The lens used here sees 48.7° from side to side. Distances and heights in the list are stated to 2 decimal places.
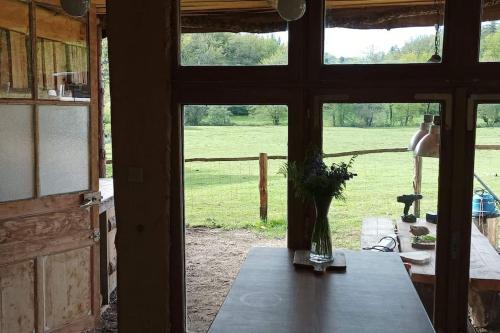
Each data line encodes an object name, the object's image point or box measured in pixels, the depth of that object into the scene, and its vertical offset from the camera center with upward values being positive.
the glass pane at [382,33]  2.99 +0.56
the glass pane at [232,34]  3.12 +0.57
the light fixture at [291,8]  2.35 +0.54
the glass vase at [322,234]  2.69 -0.49
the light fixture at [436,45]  2.97 +0.49
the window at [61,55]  3.28 +0.47
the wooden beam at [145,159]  3.10 -0.15
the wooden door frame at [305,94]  2.94 +0.22
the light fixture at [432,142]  3.00 -0.04
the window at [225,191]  3.22 -0.35
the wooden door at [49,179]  3.13 -0.29
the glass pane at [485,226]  2.99 -0.52
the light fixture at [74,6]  2.41 +0.55
